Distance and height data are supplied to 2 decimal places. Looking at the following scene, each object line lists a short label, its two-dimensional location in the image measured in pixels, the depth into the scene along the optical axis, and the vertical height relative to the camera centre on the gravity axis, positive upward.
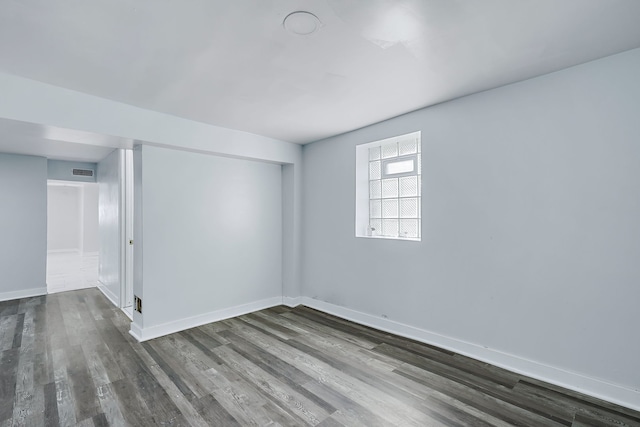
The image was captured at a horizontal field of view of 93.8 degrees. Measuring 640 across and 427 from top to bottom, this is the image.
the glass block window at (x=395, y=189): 3.47 +0.31
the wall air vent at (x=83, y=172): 5.68 +0.81
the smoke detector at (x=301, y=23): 1.65 +1.10
